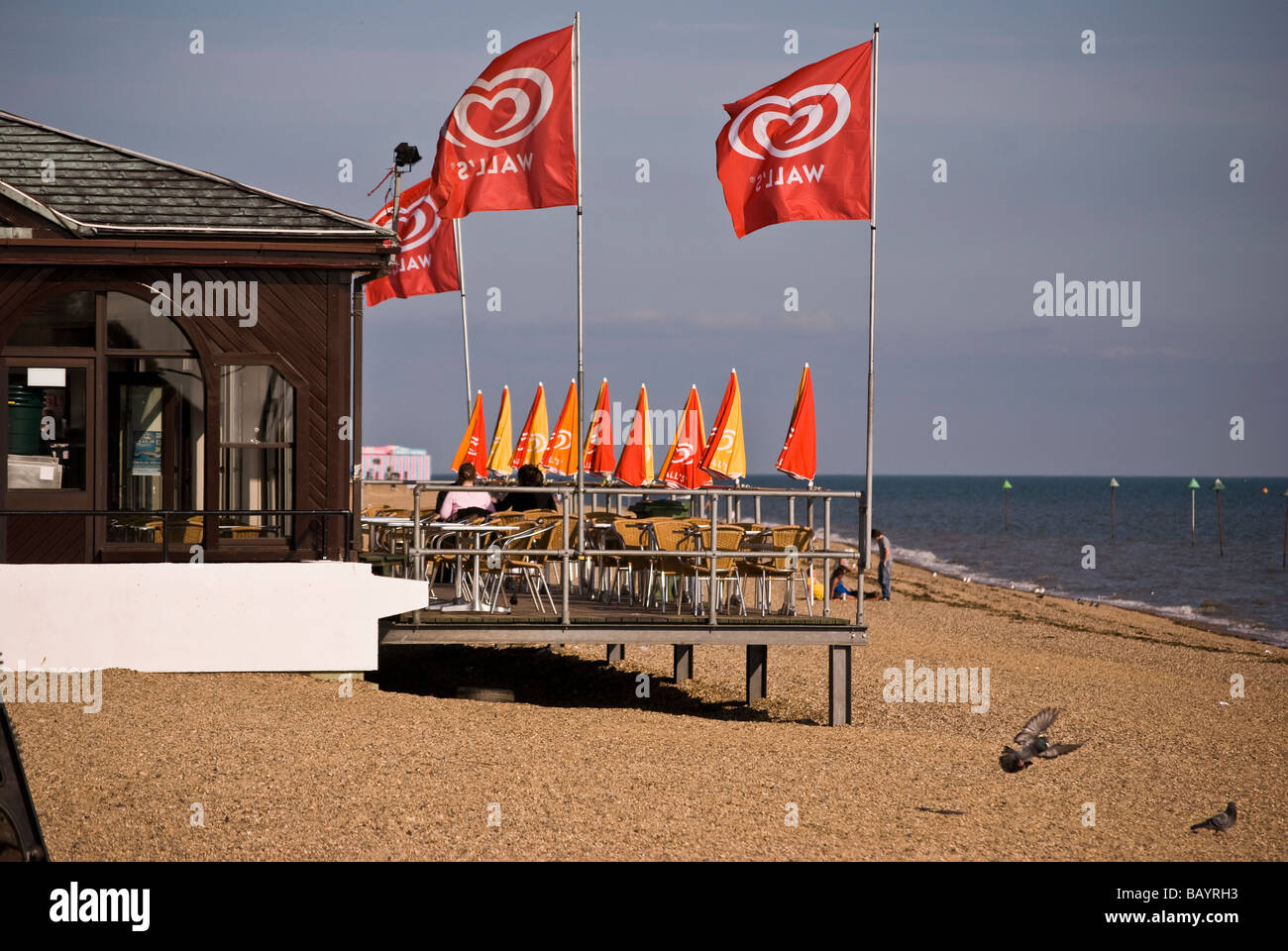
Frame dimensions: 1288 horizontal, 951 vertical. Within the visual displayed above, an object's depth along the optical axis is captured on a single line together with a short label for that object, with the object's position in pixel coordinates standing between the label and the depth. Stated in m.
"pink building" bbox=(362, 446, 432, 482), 57.29
